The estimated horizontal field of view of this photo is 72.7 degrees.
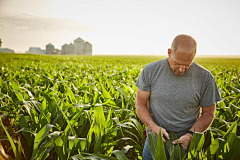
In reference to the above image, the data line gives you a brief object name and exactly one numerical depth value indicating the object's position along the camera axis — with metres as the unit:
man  1.71
